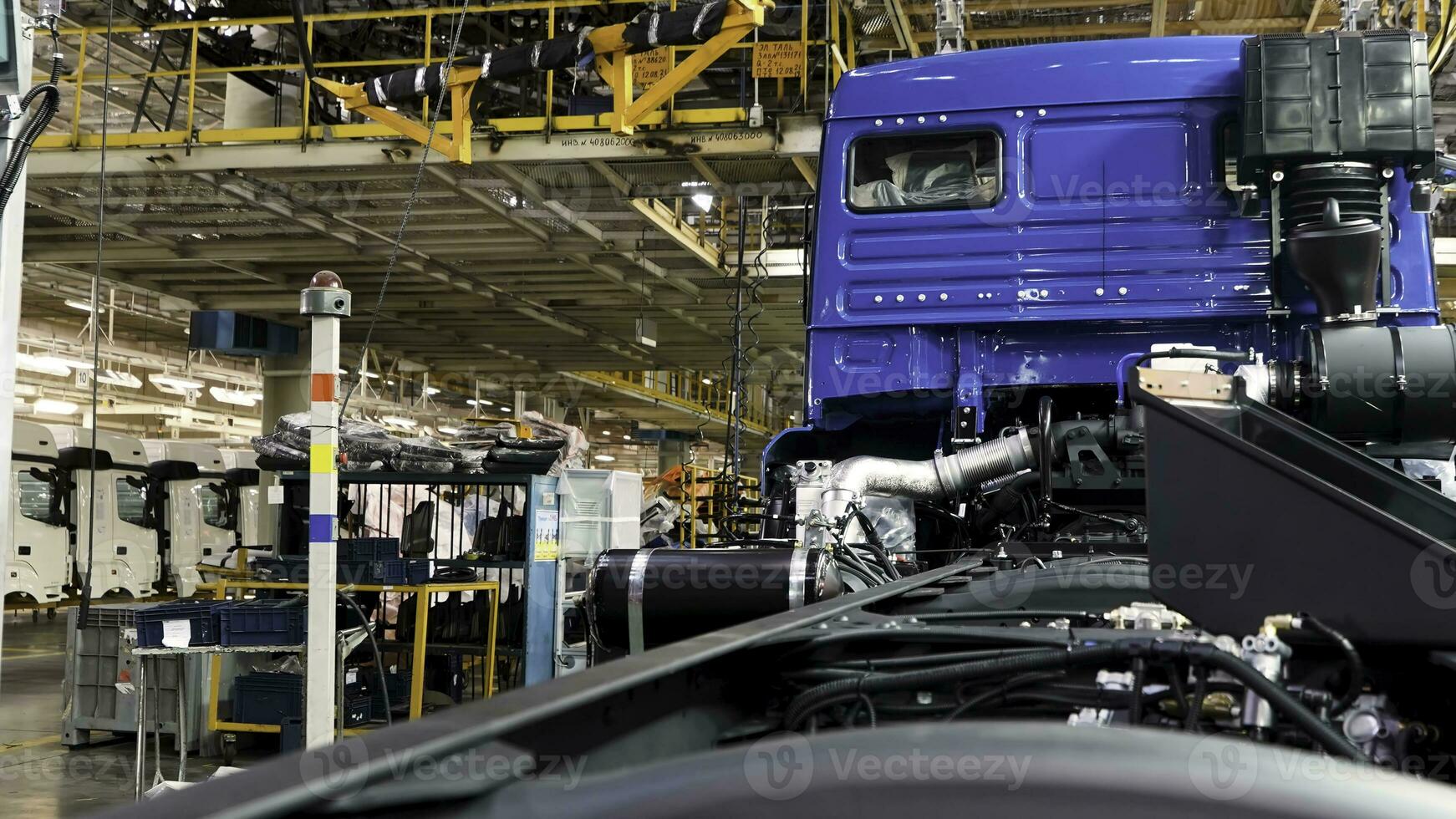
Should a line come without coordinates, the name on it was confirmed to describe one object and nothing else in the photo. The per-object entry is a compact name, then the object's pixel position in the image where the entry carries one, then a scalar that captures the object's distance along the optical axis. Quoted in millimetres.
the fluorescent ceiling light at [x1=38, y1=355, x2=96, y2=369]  16953
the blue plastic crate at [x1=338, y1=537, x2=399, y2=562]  7777
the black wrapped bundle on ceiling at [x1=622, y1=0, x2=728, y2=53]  7484
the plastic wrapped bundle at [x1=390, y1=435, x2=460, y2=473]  8086
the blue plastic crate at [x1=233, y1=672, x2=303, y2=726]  7359
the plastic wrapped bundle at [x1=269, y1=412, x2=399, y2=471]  8125
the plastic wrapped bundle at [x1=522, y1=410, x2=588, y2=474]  9516
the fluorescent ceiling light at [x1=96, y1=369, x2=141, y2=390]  15719
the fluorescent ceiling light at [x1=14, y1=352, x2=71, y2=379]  16422
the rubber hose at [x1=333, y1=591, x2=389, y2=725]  6480
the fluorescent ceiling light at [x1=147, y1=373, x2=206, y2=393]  18422
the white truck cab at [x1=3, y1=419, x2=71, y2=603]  14516
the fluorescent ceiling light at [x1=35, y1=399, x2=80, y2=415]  19809
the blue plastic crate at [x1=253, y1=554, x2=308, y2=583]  7824
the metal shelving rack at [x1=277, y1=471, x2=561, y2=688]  7965
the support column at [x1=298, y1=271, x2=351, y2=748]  5059
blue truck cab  4734
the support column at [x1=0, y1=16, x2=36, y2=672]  4465
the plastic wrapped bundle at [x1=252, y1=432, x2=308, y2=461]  8219
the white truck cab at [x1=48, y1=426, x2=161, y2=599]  15609
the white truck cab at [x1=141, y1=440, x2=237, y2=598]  17062
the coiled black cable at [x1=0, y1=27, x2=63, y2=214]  4234
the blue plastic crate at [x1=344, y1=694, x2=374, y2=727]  7441
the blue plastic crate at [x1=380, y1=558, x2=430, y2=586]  7594
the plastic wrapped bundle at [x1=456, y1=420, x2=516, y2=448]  8906
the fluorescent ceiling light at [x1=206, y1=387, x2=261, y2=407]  19709
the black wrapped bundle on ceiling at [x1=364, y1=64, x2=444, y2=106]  8352
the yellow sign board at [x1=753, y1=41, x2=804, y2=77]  8852
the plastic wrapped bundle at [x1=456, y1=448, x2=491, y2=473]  8281
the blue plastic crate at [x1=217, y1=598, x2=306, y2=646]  6406
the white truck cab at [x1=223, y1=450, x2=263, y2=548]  18266
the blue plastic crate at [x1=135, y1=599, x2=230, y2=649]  6316
